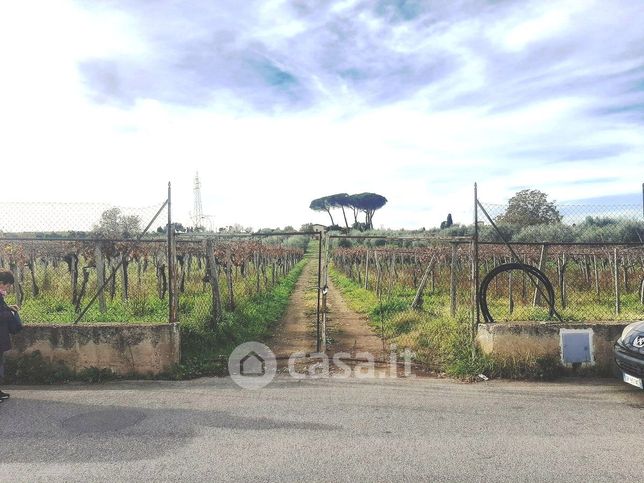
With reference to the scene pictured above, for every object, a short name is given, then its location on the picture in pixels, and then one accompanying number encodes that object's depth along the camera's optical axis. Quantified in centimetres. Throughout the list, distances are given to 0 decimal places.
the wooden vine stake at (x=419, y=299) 1138
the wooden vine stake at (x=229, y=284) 1147
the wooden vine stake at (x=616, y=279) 1127
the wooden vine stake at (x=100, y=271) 908
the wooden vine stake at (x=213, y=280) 945
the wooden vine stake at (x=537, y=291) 903
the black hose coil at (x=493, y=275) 716
